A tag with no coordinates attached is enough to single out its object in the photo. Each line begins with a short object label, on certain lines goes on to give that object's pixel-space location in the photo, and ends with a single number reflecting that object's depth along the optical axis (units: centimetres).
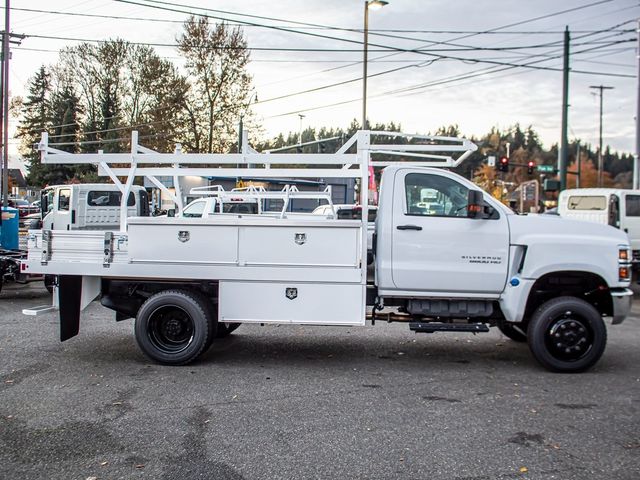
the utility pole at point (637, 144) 1859
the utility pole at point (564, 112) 2089
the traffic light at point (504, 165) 3013
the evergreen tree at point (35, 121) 5230
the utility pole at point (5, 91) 2452
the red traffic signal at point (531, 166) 3216
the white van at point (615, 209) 1489
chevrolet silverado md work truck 673
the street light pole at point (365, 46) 1958
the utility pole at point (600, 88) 7231
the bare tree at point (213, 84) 3095
